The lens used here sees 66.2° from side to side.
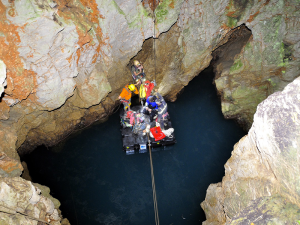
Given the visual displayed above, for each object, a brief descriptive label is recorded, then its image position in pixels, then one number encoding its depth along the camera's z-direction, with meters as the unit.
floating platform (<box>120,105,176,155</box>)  7.78
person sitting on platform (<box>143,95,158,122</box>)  7.01
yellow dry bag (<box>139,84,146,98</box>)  7.49
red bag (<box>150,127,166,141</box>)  7.78
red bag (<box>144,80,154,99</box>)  7.51
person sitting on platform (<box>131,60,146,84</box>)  7.97
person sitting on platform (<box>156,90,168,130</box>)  7.18
